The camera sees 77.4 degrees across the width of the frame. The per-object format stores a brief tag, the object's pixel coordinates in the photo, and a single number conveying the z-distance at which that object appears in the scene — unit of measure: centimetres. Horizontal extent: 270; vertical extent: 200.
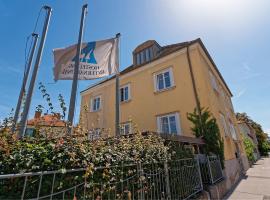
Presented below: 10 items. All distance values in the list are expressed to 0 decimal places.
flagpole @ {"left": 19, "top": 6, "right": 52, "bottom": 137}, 539
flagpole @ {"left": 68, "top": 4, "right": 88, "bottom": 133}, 581
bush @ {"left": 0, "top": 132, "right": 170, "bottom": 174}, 274
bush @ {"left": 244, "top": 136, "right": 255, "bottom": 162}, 2309
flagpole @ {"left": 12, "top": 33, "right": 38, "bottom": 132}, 635
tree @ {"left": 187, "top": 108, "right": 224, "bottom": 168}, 926
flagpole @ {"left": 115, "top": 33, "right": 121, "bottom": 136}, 637
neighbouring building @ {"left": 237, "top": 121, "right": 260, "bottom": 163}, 3121
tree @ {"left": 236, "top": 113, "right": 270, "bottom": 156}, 4706
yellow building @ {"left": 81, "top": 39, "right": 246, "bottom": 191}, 1081
